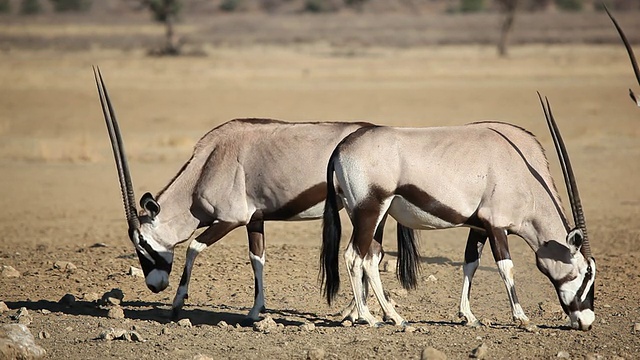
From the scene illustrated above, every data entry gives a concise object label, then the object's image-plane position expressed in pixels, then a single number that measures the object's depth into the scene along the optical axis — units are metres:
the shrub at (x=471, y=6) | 196.00
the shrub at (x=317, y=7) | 199.50
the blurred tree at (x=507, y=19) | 109.42
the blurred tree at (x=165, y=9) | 124.52
